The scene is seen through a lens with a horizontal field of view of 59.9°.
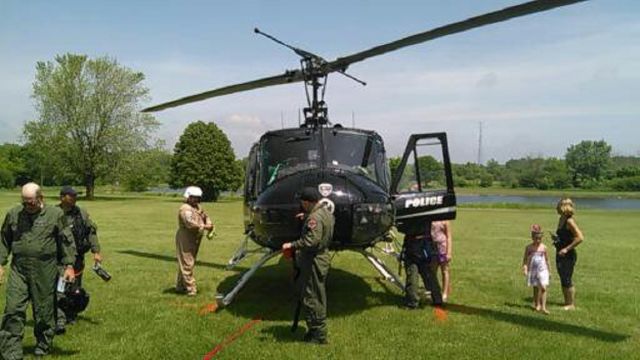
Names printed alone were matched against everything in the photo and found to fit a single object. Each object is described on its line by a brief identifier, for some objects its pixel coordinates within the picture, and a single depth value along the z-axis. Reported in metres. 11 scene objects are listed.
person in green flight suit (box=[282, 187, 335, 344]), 6.61
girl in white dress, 8.71
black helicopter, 7.31
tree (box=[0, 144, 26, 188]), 90.81
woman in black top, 8.51
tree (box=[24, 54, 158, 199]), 50.62
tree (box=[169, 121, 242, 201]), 63.59
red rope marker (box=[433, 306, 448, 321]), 8.10
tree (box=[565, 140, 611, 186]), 118.56
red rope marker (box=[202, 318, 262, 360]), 6.31
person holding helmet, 7.37
